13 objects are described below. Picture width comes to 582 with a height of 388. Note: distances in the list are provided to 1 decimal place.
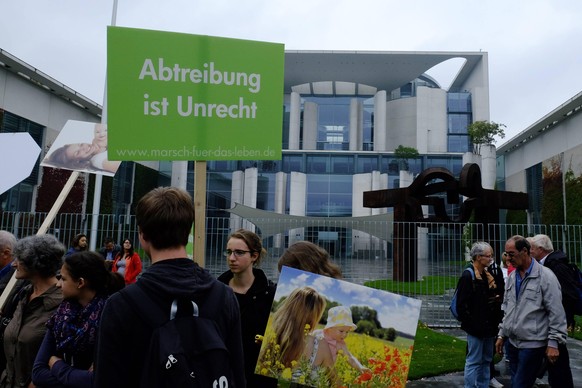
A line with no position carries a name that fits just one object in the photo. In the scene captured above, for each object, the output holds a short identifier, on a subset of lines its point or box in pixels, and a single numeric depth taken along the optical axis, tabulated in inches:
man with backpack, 54.0
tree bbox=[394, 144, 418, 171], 1712.6
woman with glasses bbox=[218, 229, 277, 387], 110.5
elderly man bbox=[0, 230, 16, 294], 137.4
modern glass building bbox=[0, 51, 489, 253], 1669.5
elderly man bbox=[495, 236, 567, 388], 153.6
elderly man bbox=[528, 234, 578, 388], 162.6
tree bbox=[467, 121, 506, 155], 1664.6
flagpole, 433.4
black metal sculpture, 552.1
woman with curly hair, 98.9
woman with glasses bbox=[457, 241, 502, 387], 185.3
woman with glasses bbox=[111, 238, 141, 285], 332.2
